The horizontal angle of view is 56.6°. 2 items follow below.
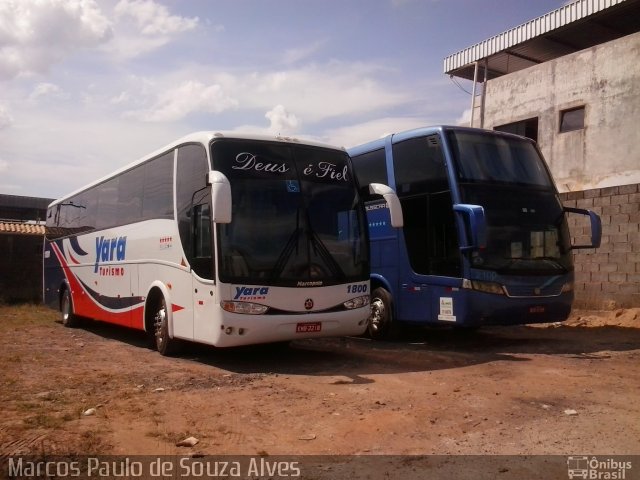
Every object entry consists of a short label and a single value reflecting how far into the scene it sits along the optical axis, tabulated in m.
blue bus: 8.98
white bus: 7.59
